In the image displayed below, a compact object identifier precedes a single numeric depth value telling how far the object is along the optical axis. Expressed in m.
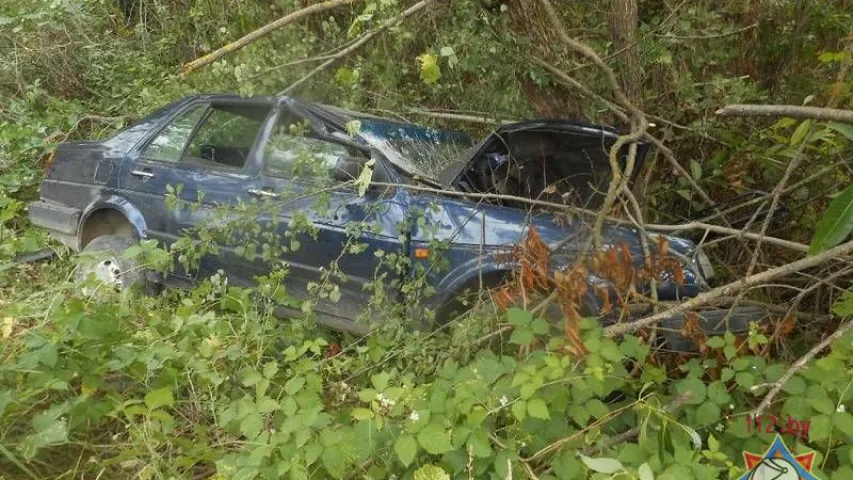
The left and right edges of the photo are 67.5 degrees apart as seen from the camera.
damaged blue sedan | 3.23
